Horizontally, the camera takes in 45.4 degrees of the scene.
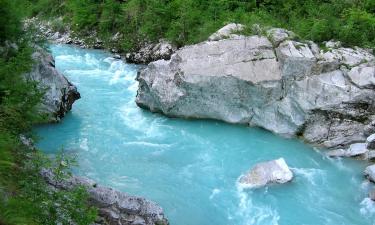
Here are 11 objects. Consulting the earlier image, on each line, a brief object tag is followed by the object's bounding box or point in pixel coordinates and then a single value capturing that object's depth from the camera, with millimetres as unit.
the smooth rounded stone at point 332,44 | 17534
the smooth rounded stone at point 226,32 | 18297
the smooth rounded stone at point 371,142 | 14656
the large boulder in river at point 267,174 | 13141
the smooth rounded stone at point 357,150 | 14648
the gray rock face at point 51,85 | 16547
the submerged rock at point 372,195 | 12573
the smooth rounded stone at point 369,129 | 15256
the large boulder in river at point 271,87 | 15797
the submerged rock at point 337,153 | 14891
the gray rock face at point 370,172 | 13359
